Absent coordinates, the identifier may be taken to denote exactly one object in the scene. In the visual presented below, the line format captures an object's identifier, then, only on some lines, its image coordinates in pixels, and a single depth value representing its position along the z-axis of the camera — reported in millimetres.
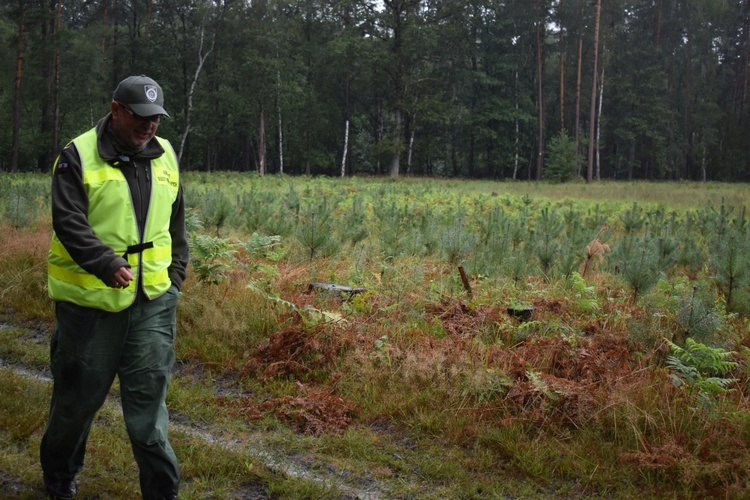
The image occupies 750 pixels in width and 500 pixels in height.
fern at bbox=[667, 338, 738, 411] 4332
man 2971
